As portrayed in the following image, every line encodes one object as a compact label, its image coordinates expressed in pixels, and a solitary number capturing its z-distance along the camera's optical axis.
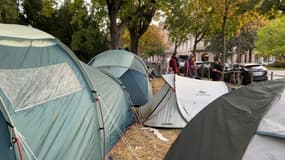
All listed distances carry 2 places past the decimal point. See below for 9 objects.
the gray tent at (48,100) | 3.15
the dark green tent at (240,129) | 2.35
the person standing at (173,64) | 13.73
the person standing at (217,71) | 12.70
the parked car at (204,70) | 20.10
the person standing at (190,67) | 14.55
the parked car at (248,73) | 16.06
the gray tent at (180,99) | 6.72
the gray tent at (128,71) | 8.84
